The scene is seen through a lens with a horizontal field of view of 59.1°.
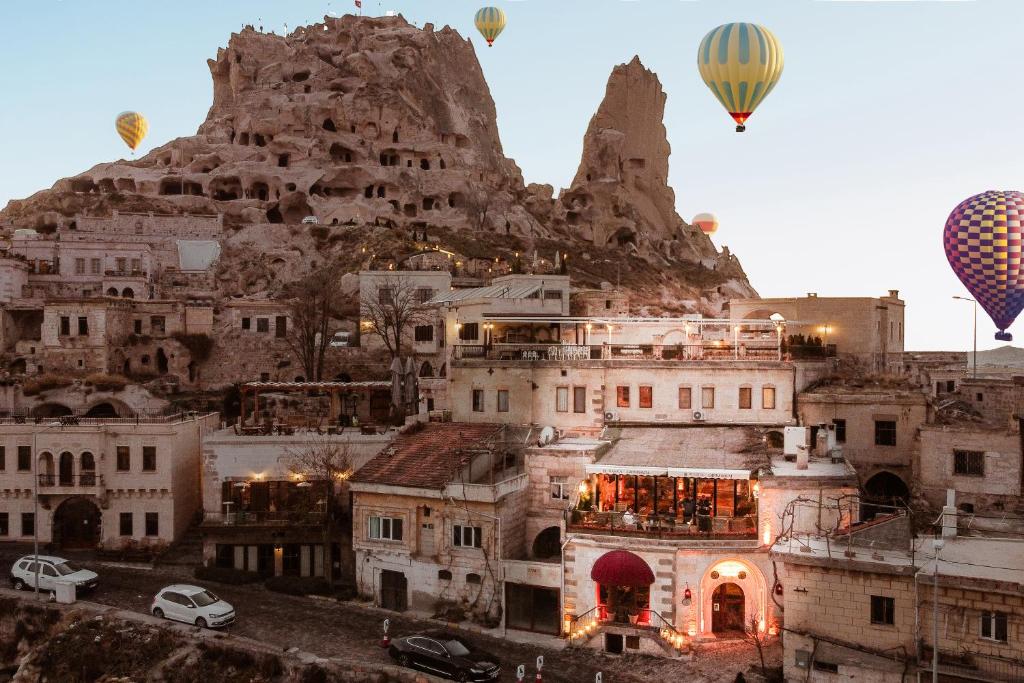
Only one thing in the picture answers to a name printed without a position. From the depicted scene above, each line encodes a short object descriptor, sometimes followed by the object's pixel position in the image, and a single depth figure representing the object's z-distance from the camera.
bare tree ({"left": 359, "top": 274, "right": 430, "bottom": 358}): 59.00
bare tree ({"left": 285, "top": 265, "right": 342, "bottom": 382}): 60.72
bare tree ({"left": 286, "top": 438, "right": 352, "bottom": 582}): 41.25
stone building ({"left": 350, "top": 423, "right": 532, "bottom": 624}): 34.31
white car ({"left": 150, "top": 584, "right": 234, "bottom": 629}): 32.81
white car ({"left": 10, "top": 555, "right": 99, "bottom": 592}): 35.72
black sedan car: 27.95
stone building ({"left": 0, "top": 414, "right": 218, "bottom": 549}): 42.09
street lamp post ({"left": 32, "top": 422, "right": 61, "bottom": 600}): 38.25
